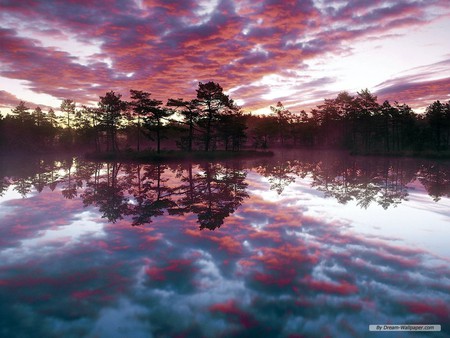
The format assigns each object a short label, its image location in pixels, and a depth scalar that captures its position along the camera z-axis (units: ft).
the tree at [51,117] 312.91
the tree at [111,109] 194.08
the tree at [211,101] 169.89
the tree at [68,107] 284.82
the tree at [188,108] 175.22
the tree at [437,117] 221.70
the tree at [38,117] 292.45
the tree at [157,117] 170.44
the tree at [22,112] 288.75
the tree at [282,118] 339.57
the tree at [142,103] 168.14
